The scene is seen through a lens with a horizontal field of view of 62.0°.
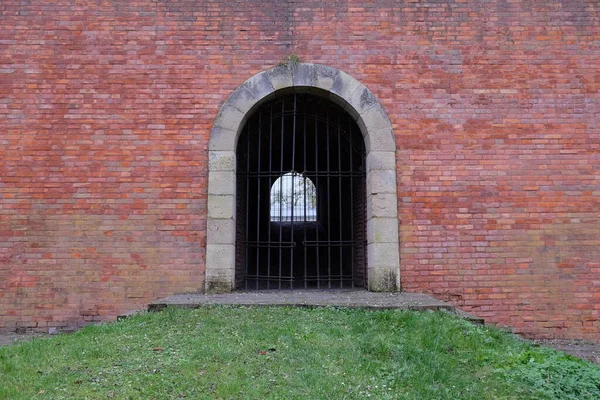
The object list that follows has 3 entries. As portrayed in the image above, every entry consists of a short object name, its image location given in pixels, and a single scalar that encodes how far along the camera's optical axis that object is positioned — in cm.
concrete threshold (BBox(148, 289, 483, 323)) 563
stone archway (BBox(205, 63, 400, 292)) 659
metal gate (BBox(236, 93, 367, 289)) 745
